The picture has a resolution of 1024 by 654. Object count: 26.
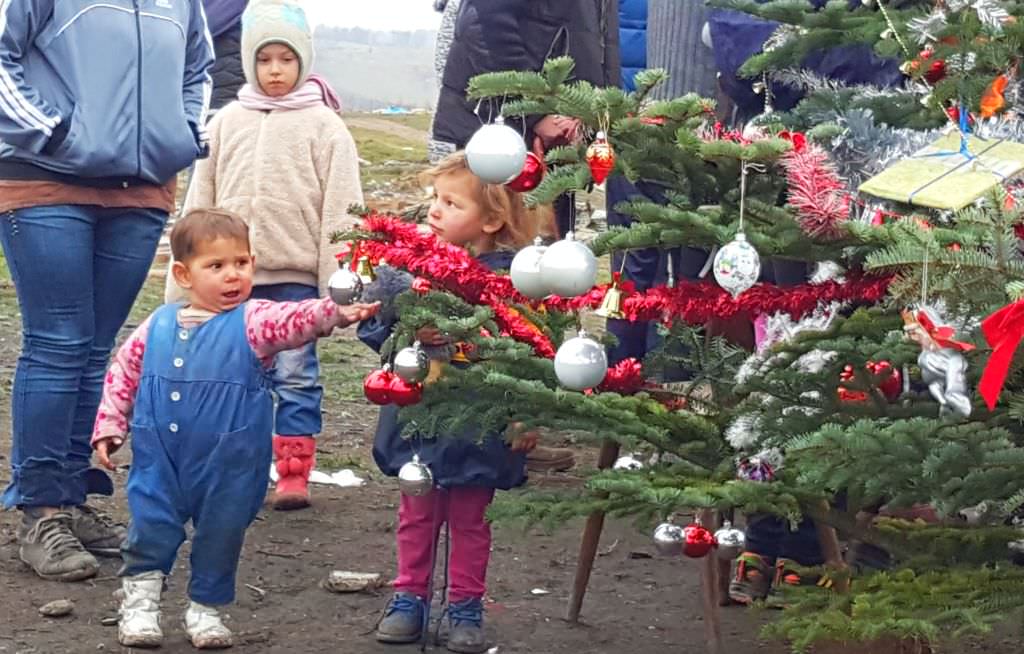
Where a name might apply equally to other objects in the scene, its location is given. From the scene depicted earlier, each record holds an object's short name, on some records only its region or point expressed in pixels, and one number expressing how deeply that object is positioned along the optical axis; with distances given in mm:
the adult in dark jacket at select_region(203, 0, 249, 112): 7250
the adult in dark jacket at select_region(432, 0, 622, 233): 5938
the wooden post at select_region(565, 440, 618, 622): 4906
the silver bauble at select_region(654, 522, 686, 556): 4293
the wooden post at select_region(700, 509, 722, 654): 4660
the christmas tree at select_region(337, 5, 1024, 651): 3281
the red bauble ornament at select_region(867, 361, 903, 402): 3811
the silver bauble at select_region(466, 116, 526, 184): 3688
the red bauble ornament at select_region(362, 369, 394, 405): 4176
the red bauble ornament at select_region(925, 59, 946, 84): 3883
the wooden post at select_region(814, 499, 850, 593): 4279
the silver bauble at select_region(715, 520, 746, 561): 4473
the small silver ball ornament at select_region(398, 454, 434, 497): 4586
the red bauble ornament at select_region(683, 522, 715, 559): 4234
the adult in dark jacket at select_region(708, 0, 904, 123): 4625
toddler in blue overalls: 4746
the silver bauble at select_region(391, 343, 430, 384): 4109
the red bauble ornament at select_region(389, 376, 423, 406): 4160
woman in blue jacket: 5145
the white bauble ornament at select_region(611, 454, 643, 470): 4106
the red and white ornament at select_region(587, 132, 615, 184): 3596
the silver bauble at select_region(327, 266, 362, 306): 4227
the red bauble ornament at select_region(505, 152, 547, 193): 3945
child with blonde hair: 4746
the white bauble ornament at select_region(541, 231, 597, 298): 3627
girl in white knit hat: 6262
